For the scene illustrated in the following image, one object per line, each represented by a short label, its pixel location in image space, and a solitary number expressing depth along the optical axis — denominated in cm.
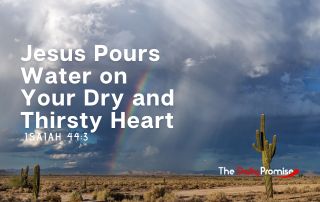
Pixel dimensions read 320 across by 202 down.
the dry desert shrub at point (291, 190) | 3388
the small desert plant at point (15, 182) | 3872
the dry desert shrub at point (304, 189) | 3442
